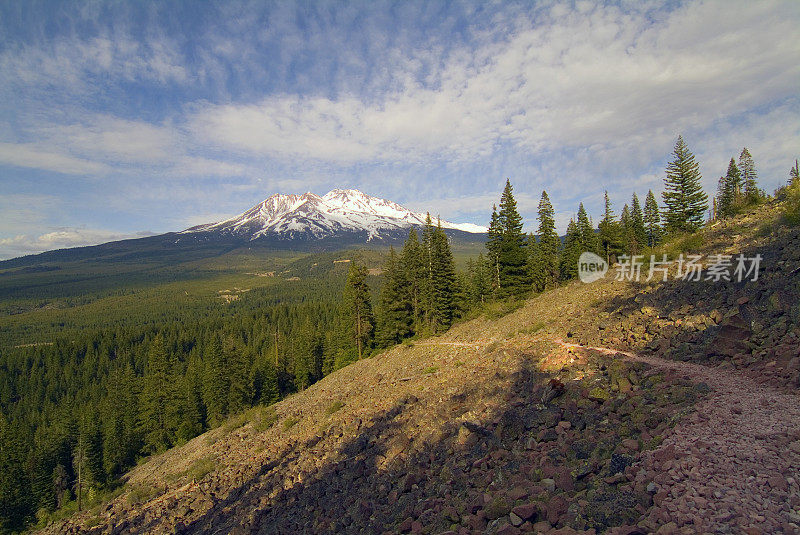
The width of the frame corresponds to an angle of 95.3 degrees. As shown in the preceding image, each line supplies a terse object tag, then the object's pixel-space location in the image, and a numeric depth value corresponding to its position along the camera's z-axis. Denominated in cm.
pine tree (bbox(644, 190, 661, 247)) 5968
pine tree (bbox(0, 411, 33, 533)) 3988
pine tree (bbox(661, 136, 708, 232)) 4328
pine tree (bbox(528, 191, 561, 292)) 4806
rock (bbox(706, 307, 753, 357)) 1070
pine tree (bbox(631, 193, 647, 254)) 5804
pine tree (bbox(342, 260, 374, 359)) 4184
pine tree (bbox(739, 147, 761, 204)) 5822
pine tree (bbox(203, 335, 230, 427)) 4878
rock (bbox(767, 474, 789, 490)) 511
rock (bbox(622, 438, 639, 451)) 717
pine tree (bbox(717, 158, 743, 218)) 5566
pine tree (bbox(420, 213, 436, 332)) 3919
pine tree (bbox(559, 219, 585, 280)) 5381
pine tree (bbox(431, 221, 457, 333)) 3894
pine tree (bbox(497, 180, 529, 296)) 3934
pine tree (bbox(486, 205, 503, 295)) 4053
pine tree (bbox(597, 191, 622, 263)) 5044
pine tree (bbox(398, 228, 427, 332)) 4038
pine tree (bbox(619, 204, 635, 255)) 5280
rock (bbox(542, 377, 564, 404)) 1109
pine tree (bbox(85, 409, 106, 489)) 4209
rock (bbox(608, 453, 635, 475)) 661
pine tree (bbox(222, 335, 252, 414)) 4828
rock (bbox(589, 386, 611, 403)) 995
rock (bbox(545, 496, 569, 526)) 591
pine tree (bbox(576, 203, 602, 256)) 5238
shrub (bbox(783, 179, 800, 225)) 1845
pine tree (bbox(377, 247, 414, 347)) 4084
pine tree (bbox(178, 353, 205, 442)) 4775
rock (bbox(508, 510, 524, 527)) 604
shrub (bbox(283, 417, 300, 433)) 2059
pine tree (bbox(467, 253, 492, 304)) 5041
